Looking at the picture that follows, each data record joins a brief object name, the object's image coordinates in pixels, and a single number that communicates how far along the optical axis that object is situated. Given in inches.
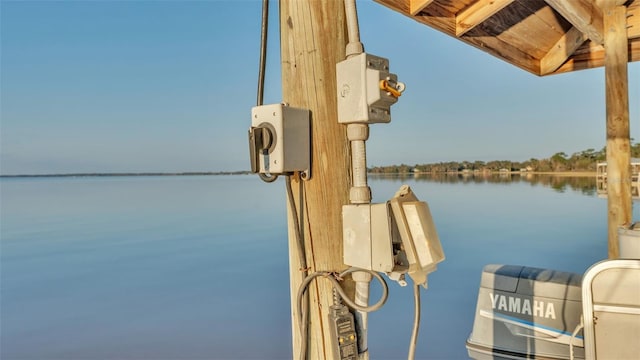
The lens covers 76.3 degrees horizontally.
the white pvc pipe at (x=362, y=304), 33.6
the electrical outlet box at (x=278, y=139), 33.1
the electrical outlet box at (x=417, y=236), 30.3
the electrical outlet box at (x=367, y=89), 31.7
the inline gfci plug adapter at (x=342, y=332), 33.7
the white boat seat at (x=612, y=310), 51.3
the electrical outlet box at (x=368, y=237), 30.5
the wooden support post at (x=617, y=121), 107.0
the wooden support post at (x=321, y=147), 34.9
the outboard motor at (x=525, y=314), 66.8
